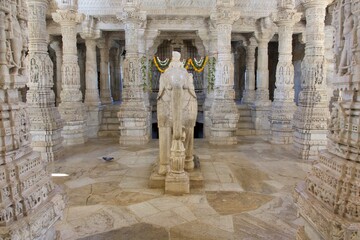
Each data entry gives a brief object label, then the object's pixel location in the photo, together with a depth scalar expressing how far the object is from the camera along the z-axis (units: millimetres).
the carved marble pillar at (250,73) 12883
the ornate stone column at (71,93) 9117
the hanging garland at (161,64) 12859
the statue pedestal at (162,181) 5184
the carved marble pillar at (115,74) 16219
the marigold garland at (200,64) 12344
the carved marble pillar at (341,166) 2404
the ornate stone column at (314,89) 7316
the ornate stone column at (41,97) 7082
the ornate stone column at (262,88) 11359
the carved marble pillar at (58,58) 13016
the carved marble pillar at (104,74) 12852
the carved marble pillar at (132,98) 9273
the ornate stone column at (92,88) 10984
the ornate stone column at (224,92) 9156
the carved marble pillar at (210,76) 10680
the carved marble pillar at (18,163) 2387
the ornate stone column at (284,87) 9125
